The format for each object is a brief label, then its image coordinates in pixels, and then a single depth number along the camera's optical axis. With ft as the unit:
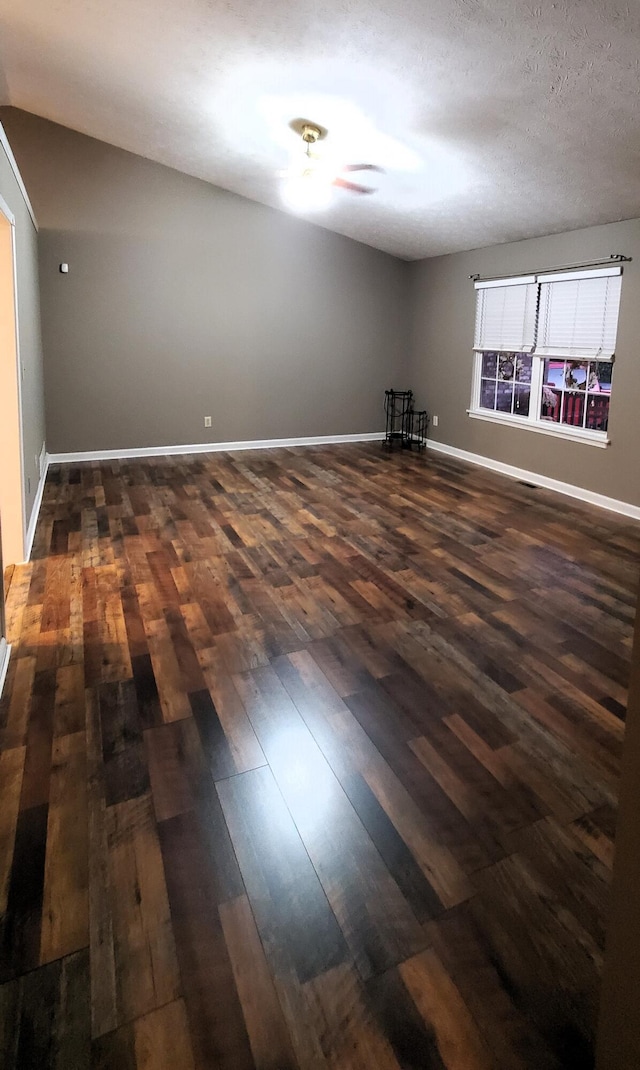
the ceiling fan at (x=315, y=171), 14.16
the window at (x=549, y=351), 16.66
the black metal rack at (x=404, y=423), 25.05
